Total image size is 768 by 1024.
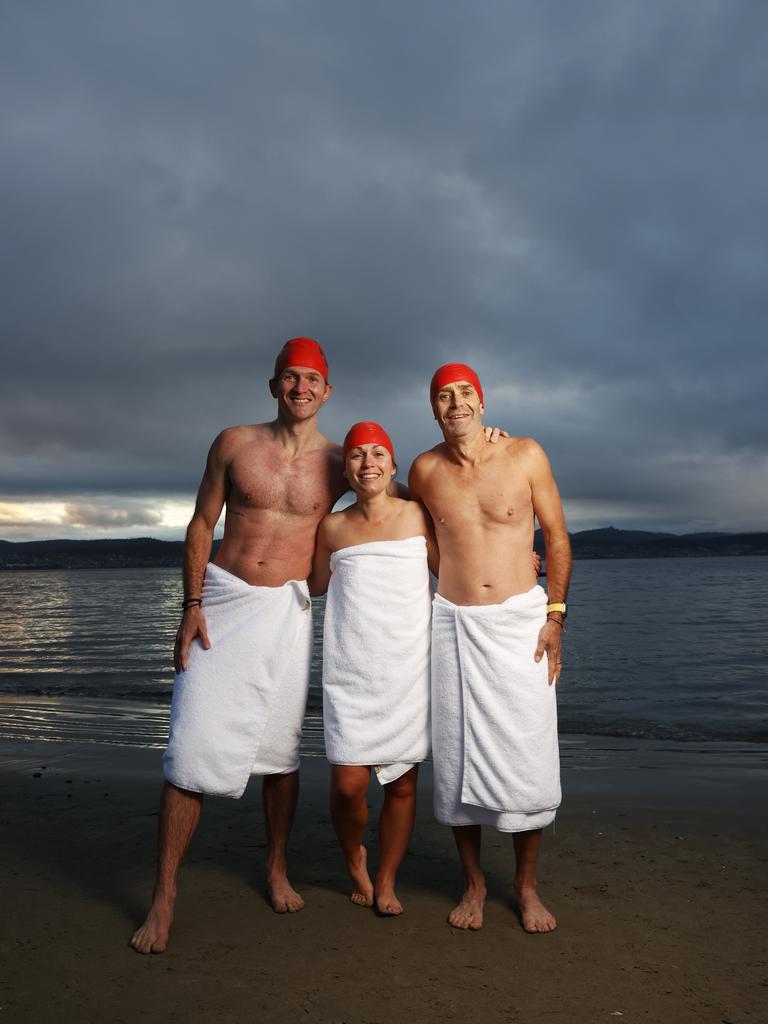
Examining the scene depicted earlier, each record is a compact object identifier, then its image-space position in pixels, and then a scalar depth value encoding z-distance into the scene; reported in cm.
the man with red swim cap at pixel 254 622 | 380
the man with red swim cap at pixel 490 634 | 374
